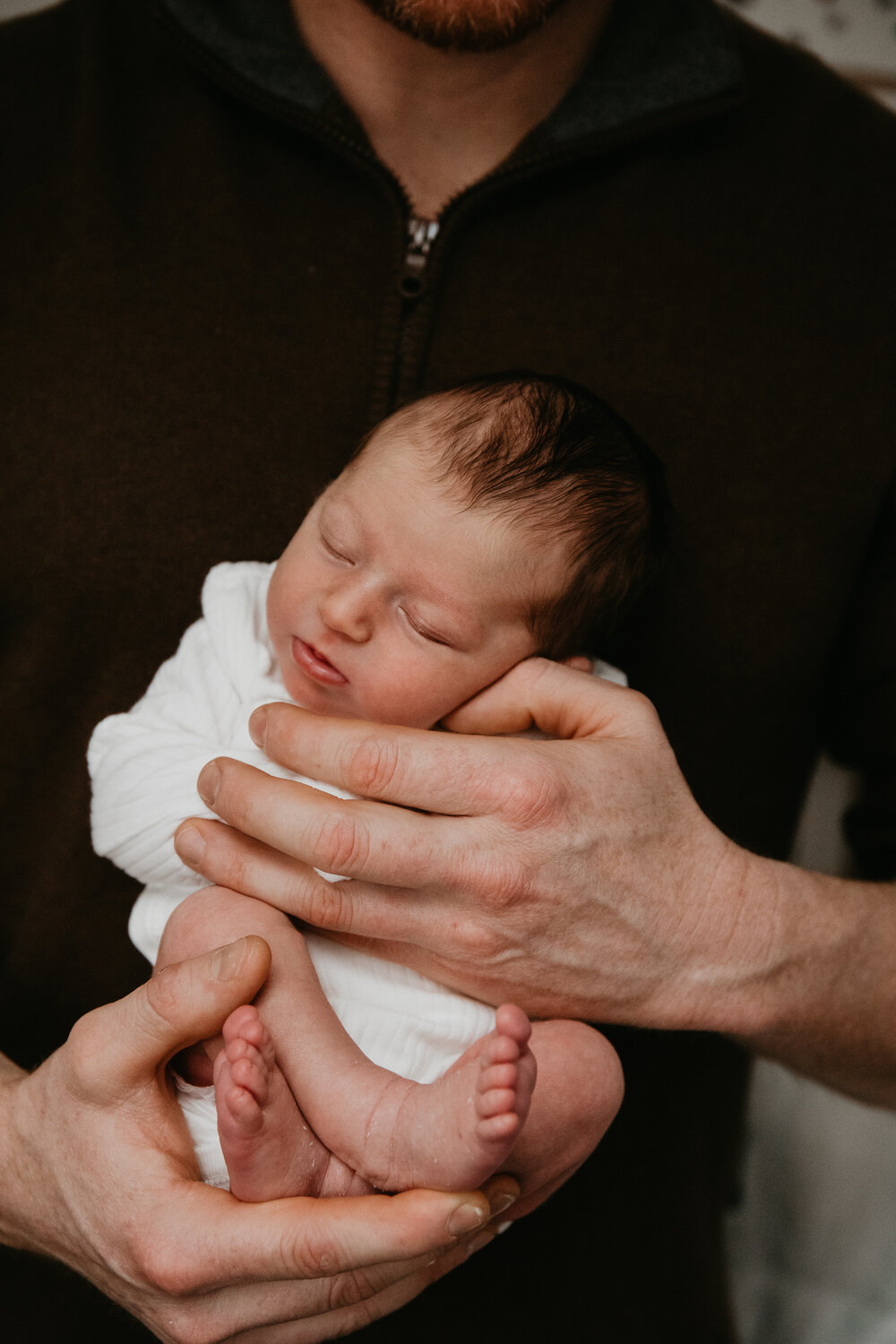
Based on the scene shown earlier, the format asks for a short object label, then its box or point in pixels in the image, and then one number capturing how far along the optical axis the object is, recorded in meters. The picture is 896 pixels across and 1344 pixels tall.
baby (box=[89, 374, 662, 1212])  0.55
